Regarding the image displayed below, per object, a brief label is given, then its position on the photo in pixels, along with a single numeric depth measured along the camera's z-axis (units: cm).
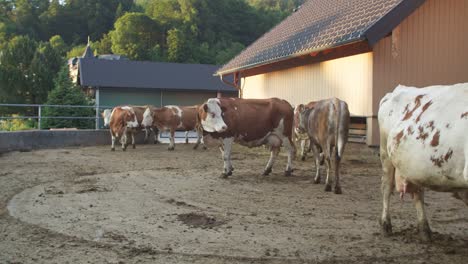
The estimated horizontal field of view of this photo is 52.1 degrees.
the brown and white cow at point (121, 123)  1698
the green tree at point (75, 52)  8199
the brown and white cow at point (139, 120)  1809
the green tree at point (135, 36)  6756
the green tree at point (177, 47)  6575
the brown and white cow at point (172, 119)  1800
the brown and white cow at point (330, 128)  826
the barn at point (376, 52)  1216
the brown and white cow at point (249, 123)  1023
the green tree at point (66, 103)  2414
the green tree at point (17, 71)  4103
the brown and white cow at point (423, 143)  433
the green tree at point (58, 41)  8297
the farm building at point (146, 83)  3612
